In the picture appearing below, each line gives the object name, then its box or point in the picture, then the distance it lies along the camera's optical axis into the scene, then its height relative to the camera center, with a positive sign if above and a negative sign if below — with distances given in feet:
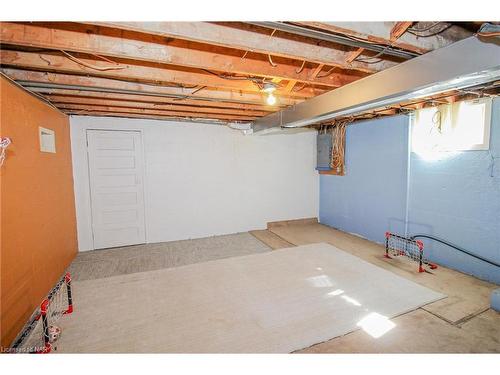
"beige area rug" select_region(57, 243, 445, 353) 6.72 -4.65
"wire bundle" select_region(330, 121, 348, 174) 17.21 +1.39
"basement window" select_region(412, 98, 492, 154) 10.02 +1.71
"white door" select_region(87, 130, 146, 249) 14.23 -1.03
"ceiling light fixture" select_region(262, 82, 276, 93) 8.56 +2.80
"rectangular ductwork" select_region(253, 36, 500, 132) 5.39 +2.31
